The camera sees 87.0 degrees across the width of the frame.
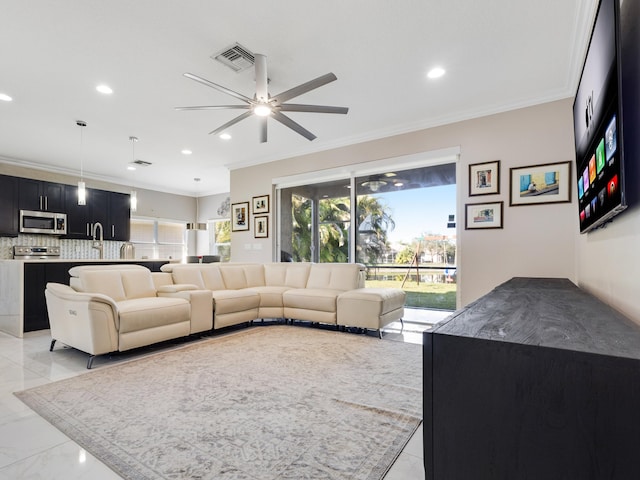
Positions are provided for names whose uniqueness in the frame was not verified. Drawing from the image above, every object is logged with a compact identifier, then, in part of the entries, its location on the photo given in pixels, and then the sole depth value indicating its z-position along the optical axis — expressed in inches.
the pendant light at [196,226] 307.1
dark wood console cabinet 25.4
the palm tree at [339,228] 206.7
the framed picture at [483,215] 156.7
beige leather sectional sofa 119.2
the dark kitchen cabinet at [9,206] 223.0
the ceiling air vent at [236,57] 113.2
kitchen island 159.3
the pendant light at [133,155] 184.2
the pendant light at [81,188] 165.3
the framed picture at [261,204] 245.3
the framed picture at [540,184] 142.2
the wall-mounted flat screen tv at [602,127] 49.2
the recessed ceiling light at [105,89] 138.6
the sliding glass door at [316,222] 219.1
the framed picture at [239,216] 256.5
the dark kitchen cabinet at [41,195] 233.3
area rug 61.1
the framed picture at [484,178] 157.9
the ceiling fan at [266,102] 108.2
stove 234.4
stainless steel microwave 232.3
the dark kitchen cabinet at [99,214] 259.1
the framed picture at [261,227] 244.7
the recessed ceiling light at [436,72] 128.3
